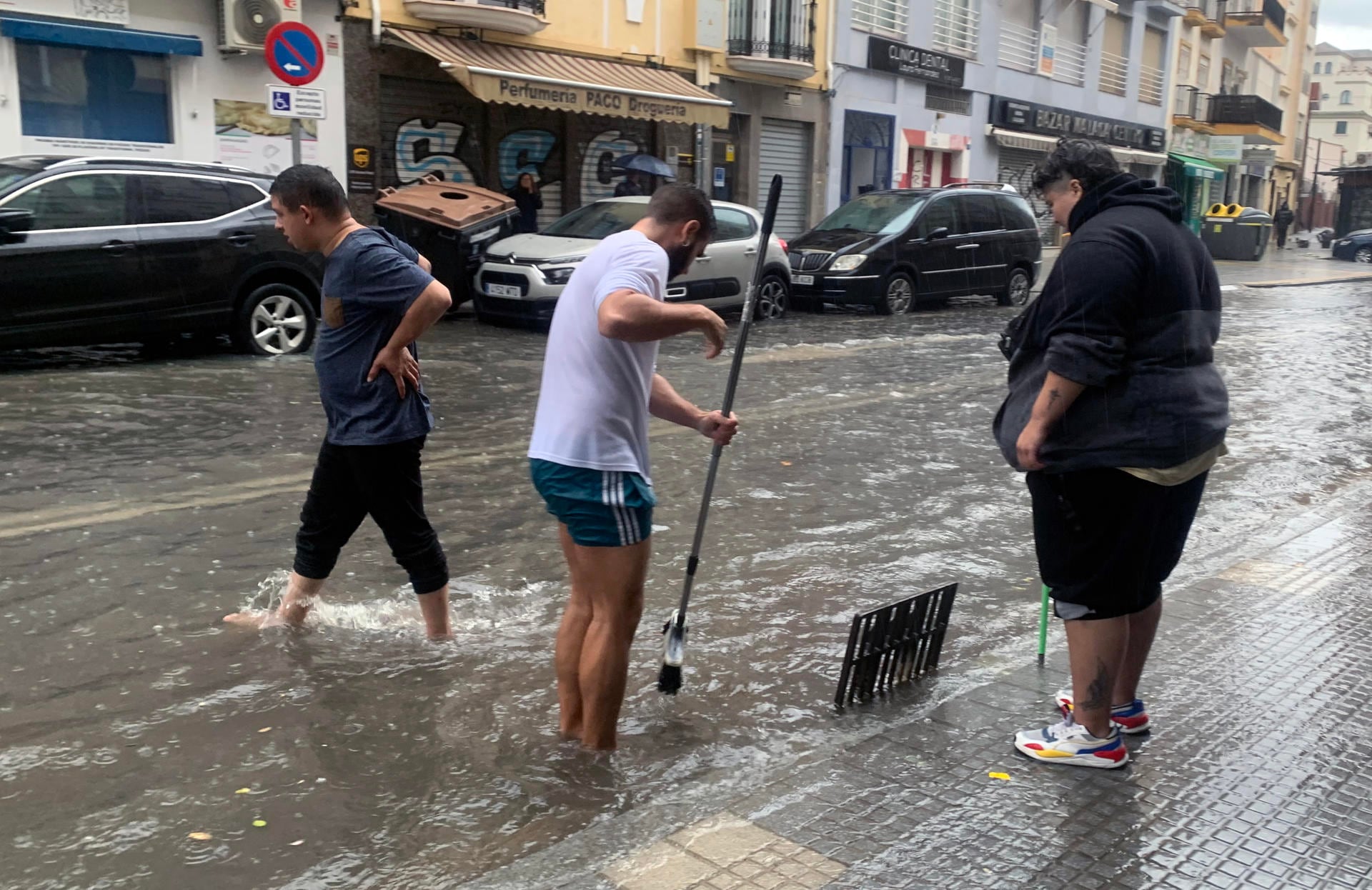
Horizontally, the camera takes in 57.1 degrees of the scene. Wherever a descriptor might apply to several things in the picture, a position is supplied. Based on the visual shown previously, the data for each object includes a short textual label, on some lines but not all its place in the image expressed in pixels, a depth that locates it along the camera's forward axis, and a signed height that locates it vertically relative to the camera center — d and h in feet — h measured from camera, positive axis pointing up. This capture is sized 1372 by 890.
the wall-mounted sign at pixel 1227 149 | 150.82 +7.92
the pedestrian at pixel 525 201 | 62.49 -0.15
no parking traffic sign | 38.99 +4.29
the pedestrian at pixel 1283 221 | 160.15 -0.47
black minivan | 54.19 -1.82
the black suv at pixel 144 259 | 30.66 -1.76
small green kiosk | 142.00 +4.04
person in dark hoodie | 10.66 -1.67
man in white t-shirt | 10.55 -1.70
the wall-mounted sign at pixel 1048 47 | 109.19 +14.14
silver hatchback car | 43.37 -2.35
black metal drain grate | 13.30 -4.67
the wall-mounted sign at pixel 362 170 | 56.18 +1.07
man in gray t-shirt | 13.62 -1.69
